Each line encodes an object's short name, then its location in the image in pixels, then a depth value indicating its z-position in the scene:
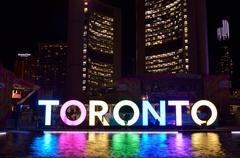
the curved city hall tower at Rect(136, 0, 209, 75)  106.50
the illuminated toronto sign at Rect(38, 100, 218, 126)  33.38
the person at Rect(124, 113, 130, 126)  34.47
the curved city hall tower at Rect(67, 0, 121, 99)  110.56
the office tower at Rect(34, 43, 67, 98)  193.57
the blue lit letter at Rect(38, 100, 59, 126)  33.53
